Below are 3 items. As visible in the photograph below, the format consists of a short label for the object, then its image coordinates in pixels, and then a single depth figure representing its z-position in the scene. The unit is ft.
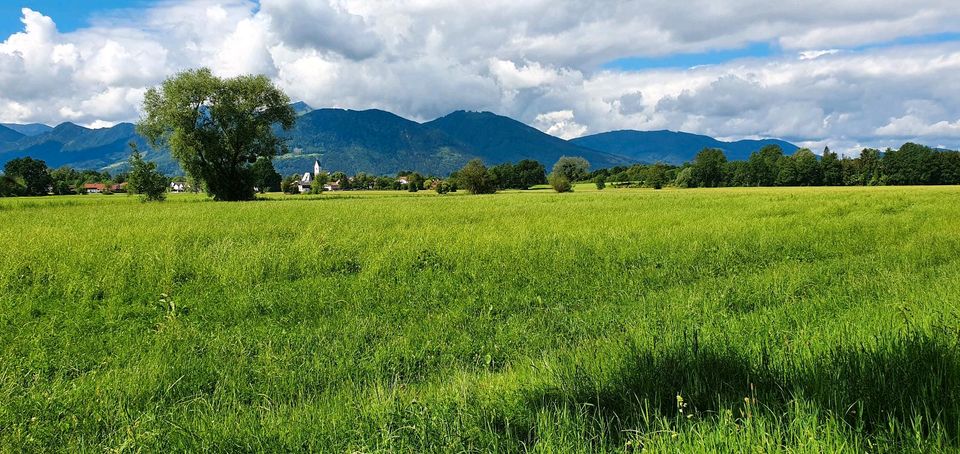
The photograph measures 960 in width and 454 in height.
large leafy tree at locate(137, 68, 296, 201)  151.53
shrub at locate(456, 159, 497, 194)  275.18
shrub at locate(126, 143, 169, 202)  145.11
